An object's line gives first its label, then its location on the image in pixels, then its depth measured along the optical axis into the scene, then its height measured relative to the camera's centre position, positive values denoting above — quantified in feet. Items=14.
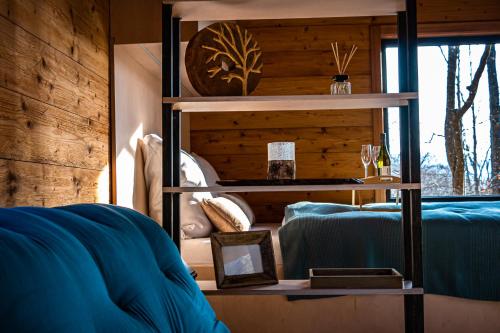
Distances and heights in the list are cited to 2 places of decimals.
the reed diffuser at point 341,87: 7.45 +1.10
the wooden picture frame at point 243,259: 6.82 -0.98
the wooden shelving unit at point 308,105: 6.68 +0.86
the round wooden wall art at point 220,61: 7.07 +1.39
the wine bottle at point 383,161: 10.26 +0.21
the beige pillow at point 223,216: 10.05 -0.71
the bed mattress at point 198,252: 9.09 -1.18
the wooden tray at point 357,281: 6.69 -1.23
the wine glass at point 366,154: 10.39 +0.35
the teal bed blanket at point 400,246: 8.14 -1.03
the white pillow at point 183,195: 10.02 -0.32
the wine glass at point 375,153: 10.14 +0.35
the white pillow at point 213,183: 13.21 -0.16
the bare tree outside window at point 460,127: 17.54 +1.33
